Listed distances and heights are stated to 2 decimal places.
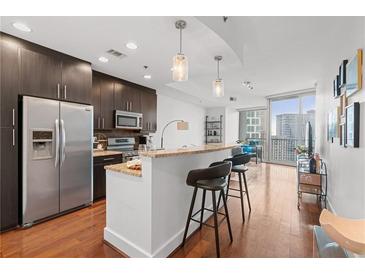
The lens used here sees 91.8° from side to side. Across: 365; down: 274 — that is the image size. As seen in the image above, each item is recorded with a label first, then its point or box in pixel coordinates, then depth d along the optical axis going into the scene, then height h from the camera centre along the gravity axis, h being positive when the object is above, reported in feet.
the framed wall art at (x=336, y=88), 8.02 +2.31
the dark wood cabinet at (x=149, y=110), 15.29 +2.38
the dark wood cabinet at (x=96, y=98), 11.29 +2.49
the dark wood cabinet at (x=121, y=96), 12.78 +3.03
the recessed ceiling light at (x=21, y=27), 6.48 +4.13
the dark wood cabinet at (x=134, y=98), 13.82 +3.11
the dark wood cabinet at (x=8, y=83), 7.00 +2.15
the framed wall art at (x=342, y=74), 7.04 +2.58
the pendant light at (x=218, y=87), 8.50 +2.38
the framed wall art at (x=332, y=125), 8.38 +0.60
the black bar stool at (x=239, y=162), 8.61 -1.27
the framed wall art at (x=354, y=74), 5.39 +2.08
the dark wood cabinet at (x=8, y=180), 7.05 -1.78
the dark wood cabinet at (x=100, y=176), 10.43 -2.40
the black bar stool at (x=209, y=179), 5.73 -1.40
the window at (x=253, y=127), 24.65 +1.45
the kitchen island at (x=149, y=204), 5.39 -2.29
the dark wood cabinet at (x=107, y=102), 11.85 +2.36
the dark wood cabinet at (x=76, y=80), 8.97 +2.99
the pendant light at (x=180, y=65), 6.13 +2.49
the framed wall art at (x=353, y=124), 5.47 +0.40
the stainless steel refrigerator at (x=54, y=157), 7.59 -1.00
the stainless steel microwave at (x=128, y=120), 12.72 +1.28
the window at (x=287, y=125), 20.06 +1.42
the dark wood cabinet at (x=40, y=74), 7.62 +2.85
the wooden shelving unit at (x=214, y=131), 27.12 +0.86
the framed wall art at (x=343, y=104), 6.94 +1.32
